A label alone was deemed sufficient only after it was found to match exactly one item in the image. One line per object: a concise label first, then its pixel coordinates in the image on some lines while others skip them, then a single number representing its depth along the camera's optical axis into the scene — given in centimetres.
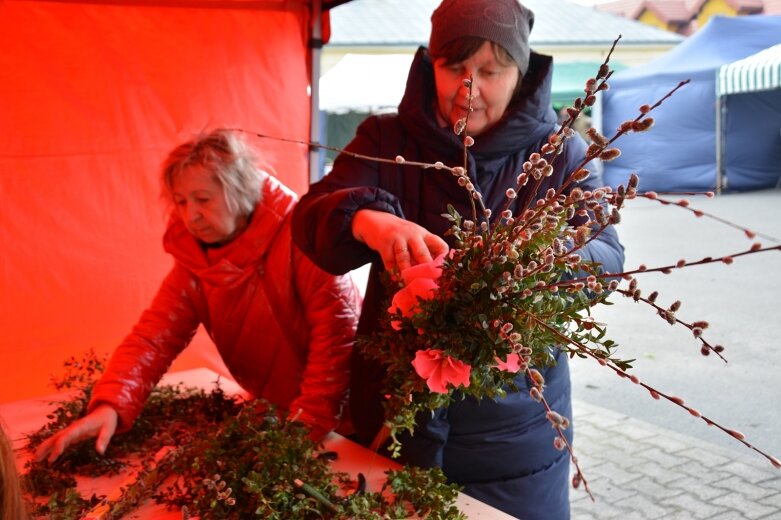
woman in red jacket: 233
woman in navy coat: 173
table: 176
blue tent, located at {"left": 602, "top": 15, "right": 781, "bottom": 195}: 1084
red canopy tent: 345
